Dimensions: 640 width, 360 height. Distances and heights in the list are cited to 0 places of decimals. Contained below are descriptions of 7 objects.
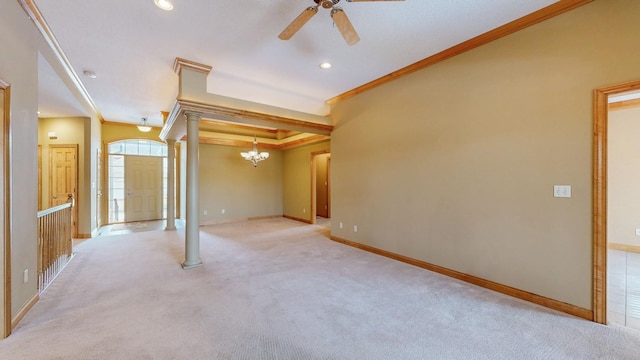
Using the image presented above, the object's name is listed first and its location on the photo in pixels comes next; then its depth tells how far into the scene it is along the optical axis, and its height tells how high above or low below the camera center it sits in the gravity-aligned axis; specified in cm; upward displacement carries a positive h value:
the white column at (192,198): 368 -28
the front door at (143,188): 755 -26
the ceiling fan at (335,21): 211 +138
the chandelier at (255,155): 666 +64
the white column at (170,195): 636 -39
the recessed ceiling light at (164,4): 235 +165
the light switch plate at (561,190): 246 -12
